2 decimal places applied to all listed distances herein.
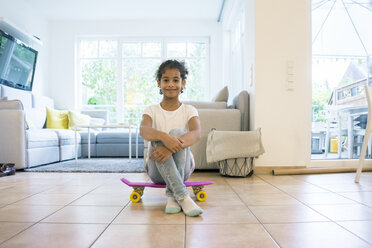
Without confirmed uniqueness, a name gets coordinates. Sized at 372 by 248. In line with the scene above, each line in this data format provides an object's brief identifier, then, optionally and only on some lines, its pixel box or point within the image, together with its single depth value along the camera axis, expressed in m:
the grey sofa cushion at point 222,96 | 3.48
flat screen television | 4.38
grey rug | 3.07
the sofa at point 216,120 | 2.93
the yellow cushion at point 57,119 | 4.91
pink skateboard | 1.64
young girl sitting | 1.42
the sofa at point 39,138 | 3.12
